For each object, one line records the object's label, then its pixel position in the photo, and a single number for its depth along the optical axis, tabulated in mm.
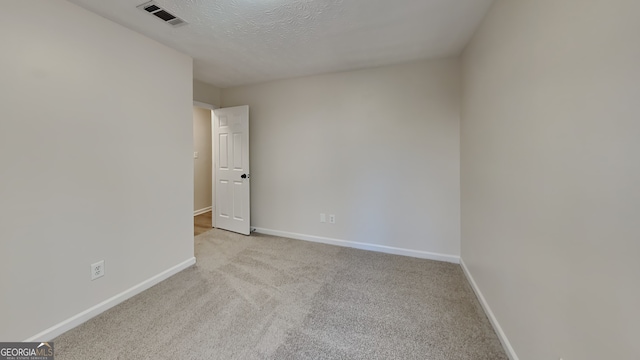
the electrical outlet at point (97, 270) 1834
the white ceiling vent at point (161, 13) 1701
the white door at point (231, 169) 3596
